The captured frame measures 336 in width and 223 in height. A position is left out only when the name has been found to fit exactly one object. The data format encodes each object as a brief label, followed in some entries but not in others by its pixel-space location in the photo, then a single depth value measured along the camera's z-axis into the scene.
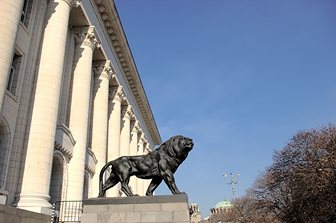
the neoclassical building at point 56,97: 15.83
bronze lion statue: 13.84
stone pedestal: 12.88
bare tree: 30.03
